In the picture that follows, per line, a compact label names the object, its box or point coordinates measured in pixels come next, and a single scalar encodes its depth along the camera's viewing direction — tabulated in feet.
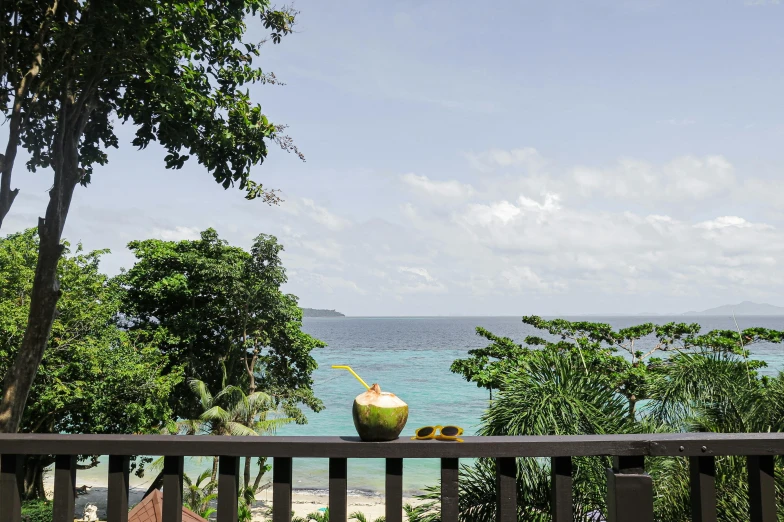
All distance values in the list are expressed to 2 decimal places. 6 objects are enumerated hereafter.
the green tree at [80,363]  43.29
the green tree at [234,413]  58.18
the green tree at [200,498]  51.22
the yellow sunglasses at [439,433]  4.41
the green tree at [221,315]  65.10
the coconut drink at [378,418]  4.38
